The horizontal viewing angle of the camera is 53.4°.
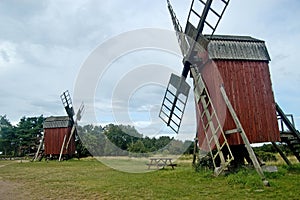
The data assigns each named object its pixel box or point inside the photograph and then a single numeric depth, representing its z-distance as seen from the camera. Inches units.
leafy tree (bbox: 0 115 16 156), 2636.1
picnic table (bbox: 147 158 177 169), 771.2
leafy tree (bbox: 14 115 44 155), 2477.1
